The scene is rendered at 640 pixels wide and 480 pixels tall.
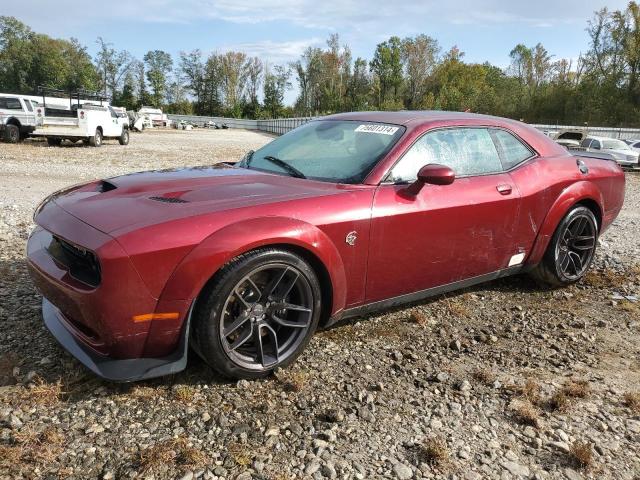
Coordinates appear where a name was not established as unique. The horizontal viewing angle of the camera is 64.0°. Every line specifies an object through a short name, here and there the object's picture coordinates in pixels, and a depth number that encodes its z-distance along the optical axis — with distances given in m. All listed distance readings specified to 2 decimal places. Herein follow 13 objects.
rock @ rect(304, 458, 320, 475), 2.16
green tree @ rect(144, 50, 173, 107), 79.50
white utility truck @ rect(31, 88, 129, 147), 16.84
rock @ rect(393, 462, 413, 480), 2.16
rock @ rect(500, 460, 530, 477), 2.22
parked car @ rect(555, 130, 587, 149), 20.91
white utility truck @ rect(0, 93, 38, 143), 17.55
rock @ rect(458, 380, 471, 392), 2.86
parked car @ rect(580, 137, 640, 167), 19.75
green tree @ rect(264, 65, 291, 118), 84.31
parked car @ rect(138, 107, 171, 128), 50.28
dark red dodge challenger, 2.45
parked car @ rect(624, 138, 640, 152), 20.71
